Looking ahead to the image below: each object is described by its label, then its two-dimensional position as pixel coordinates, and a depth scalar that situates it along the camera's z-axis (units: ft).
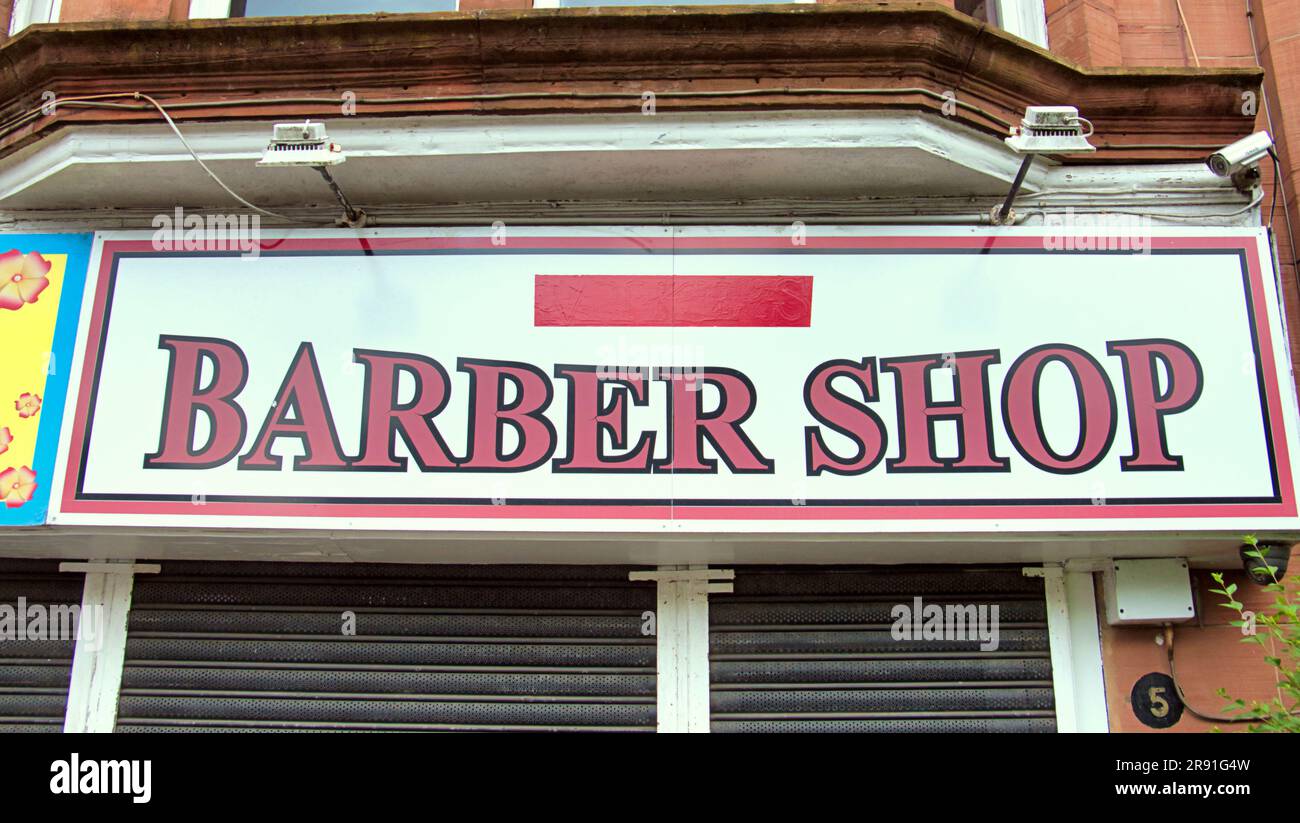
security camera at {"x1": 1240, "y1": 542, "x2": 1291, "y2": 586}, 15.17
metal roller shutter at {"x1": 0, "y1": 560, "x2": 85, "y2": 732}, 16.92
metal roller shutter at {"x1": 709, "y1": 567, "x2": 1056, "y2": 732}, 16.33
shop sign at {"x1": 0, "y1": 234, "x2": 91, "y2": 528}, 15.94
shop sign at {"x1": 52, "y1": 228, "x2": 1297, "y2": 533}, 15.43
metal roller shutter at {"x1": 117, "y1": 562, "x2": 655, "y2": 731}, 16.61
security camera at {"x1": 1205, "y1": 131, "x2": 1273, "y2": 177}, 16.02
